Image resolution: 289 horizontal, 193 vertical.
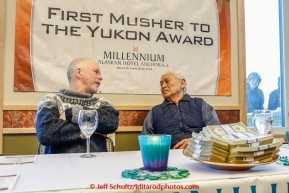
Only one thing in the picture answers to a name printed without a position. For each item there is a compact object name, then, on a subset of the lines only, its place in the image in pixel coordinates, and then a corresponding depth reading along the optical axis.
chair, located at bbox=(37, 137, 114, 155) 1.66
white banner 2.13
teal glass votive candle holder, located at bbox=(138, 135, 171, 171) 0.75
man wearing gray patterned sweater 1.43
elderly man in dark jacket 2.02
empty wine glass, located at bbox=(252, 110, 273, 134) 1.18
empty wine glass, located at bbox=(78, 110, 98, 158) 1.12
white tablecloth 0.65
